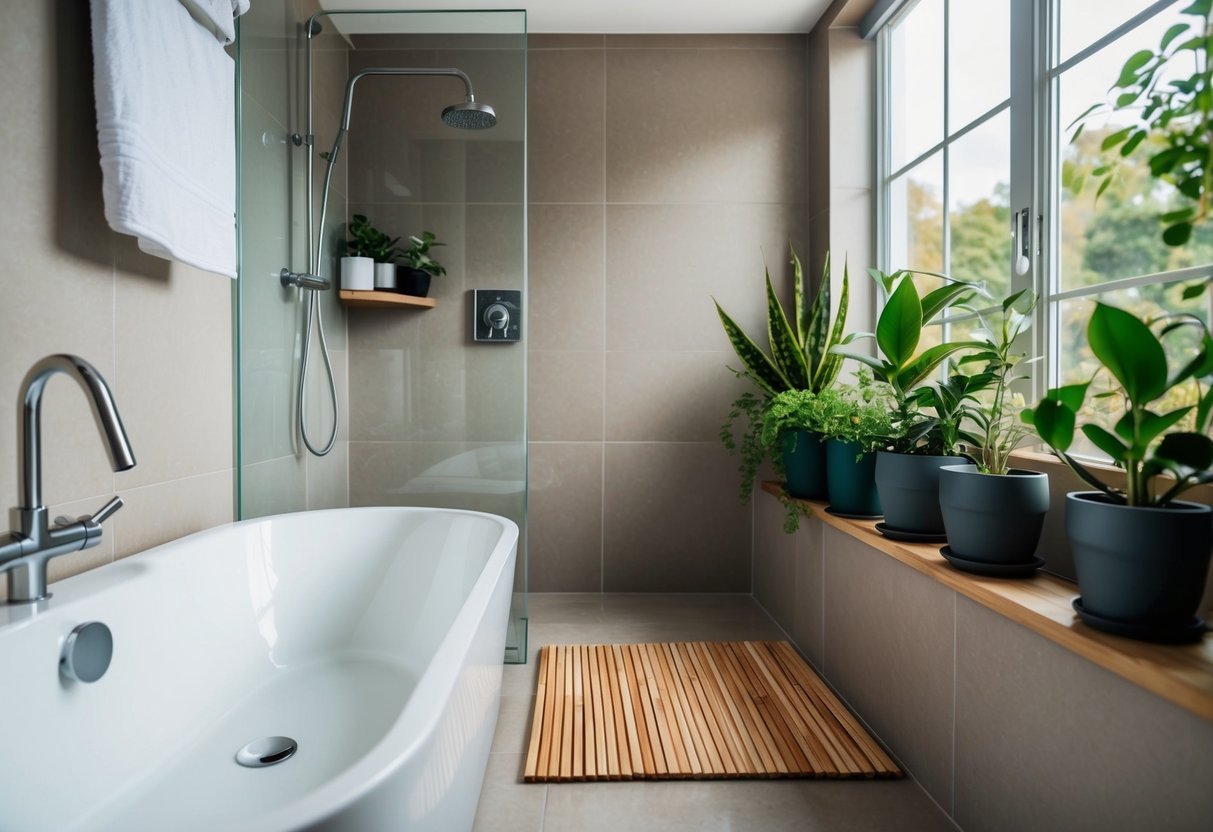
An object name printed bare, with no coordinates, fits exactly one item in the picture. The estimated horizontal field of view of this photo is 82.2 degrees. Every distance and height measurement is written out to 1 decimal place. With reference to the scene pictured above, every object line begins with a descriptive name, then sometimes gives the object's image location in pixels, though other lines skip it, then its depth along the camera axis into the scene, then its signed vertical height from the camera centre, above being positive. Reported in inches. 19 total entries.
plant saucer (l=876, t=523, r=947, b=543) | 64.0 -11.9
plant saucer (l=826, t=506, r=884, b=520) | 76.8 -12.0
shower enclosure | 80.0 +17.6
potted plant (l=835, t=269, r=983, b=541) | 61.4 -1.0
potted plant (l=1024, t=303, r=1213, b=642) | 36.9 -5.9
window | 53.2 +24.8
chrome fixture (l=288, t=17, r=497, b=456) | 82.0 +31.5
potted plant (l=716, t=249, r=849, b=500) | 88.7 +5.9
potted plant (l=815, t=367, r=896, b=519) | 74.5 -4.7
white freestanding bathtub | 35.1 -19.4
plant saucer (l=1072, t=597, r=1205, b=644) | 38.8 -12.6
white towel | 51.9 +23.2
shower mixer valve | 85.4 +11.6
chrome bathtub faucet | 42.1 -3.9
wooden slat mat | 62.6 -31.9
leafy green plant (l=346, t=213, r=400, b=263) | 84.2 +20.6
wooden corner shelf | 85.1 +13.6
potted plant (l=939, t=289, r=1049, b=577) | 51.0 -6.7
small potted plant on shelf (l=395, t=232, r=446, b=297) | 85.3 +17.8
